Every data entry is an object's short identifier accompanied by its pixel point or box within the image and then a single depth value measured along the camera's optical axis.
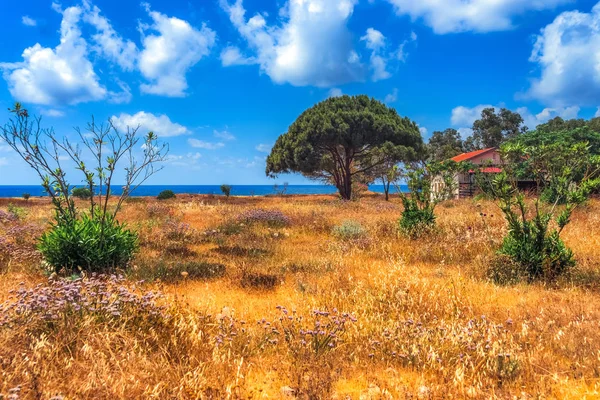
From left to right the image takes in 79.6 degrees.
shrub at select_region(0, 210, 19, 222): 13.32
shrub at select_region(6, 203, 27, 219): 15.02
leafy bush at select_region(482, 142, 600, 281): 6.42
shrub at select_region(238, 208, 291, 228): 13.73
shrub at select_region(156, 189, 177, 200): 34.74
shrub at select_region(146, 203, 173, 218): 16.16
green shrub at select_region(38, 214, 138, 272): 6.35
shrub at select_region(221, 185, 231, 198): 35.33
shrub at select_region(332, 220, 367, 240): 10.50
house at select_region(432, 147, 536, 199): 33.44
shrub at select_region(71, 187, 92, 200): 37.44
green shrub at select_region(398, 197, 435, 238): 10.65
